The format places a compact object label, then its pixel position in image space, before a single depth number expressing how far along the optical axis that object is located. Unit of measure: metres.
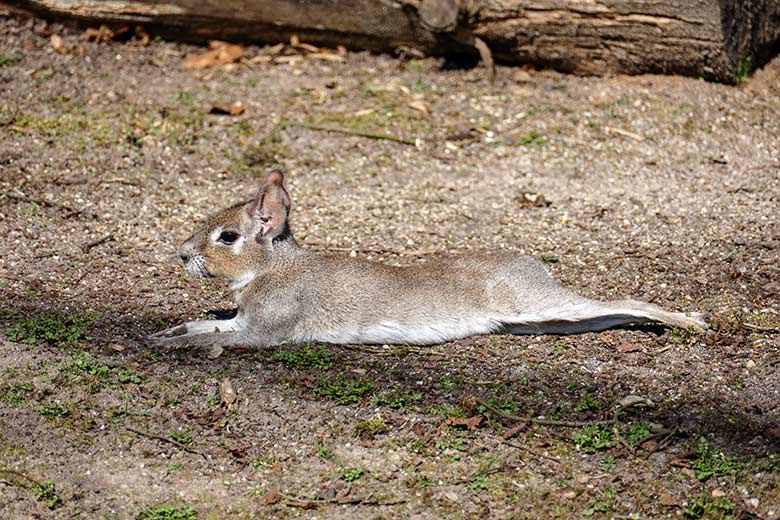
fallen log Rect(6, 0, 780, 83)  17.05
